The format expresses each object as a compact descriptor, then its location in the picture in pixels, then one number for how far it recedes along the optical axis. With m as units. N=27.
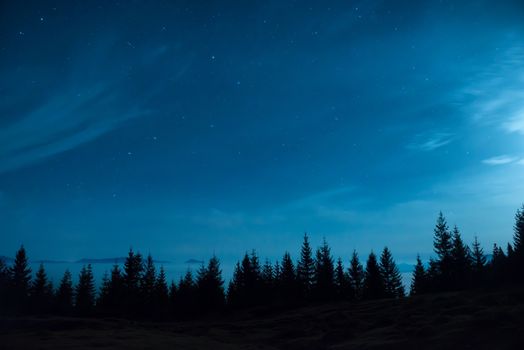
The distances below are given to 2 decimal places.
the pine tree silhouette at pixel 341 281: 55.81
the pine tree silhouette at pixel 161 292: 53.06
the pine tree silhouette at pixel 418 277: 60.53
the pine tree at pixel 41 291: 43.54
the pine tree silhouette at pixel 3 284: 42.46
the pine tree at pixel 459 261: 48.78
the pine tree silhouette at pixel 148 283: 54.43
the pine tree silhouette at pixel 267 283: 51.09
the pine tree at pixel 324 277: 52.84
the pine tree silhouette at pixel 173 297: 51.85
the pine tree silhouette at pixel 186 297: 48.51
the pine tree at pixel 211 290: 49.06
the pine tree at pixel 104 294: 55.54
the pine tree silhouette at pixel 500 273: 27.81
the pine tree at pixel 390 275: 59.81
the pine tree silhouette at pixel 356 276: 59.44
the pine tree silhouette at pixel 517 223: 52.98
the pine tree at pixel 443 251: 51.15
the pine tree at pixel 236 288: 51.97
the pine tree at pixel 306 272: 56.38
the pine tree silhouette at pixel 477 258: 57.53
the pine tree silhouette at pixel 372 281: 53.66
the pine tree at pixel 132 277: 53.39
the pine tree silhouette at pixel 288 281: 54.17
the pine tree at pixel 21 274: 53.06
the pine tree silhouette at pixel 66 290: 61.77
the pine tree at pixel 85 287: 62.03
